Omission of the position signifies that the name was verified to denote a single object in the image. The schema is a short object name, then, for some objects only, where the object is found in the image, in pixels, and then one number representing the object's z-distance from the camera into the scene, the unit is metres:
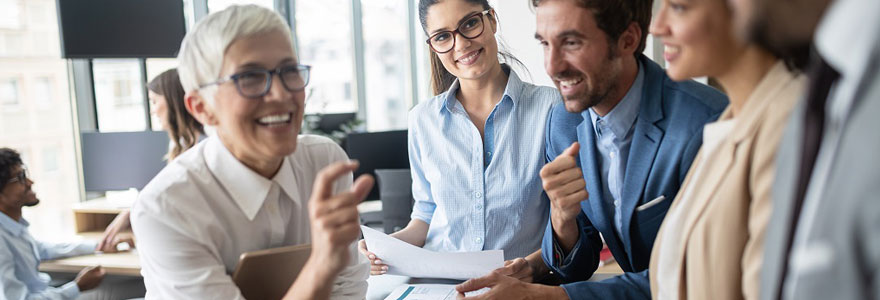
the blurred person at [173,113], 3.16
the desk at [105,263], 3.27
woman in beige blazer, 0.91
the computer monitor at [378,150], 4.71
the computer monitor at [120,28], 3.79
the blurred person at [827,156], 0.64
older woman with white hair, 1.25
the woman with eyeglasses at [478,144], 2.06
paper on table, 1.67
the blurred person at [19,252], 2.90
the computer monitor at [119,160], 4.01
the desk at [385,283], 1.78
